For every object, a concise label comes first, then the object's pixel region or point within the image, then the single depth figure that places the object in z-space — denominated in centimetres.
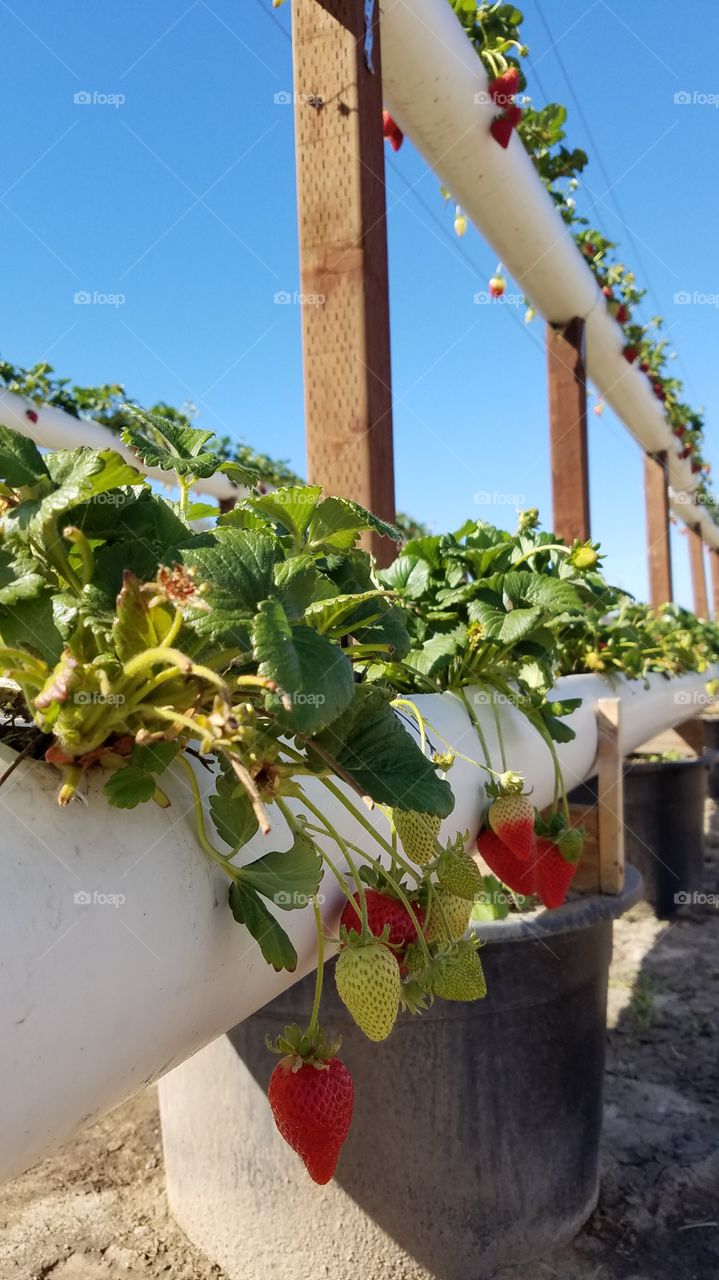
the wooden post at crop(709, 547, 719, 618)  1543
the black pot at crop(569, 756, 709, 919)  382
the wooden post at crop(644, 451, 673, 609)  674
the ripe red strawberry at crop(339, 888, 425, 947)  72
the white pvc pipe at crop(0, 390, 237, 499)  428
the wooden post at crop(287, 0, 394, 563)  155
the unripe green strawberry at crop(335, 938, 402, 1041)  65
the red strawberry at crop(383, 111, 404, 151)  216
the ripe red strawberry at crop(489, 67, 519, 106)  227
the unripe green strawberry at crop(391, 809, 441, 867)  79
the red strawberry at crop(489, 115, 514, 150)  235
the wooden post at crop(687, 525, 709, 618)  1210
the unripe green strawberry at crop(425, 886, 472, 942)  73
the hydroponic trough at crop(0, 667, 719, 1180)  45
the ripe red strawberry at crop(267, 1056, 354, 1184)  65
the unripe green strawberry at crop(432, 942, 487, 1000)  71
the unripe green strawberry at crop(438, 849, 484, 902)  77
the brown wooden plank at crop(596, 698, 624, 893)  169
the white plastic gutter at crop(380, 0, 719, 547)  192
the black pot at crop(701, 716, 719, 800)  596
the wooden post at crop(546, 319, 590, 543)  381
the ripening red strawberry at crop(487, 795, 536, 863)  109
